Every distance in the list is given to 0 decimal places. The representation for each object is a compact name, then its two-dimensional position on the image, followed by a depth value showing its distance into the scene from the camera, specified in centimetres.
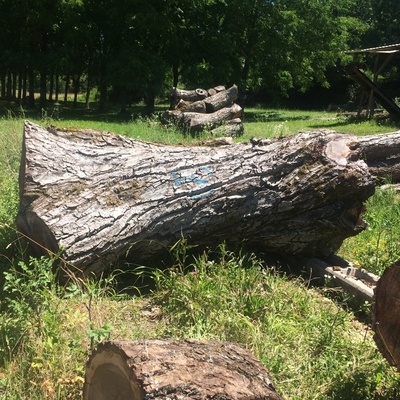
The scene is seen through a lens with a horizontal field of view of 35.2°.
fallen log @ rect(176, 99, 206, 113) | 1625
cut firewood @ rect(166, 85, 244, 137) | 1453
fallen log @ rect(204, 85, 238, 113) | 1656
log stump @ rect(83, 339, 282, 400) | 256
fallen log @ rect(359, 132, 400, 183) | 838
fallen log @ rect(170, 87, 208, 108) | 1728
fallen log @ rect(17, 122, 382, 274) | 466
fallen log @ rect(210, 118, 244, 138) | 1383
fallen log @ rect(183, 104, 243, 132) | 1441
